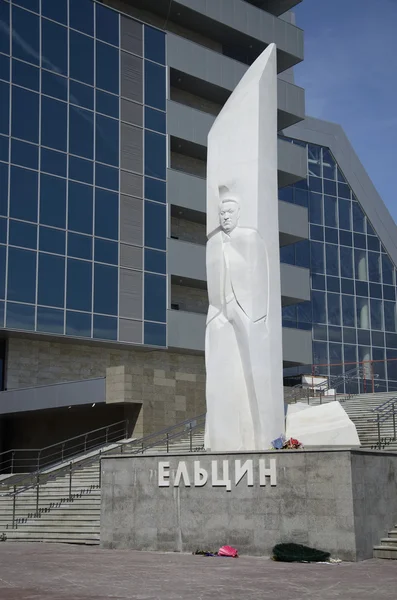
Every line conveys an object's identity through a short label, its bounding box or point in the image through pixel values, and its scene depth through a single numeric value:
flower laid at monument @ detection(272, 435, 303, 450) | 18.11
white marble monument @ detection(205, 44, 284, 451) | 19.52
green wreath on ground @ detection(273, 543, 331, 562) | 15.73
